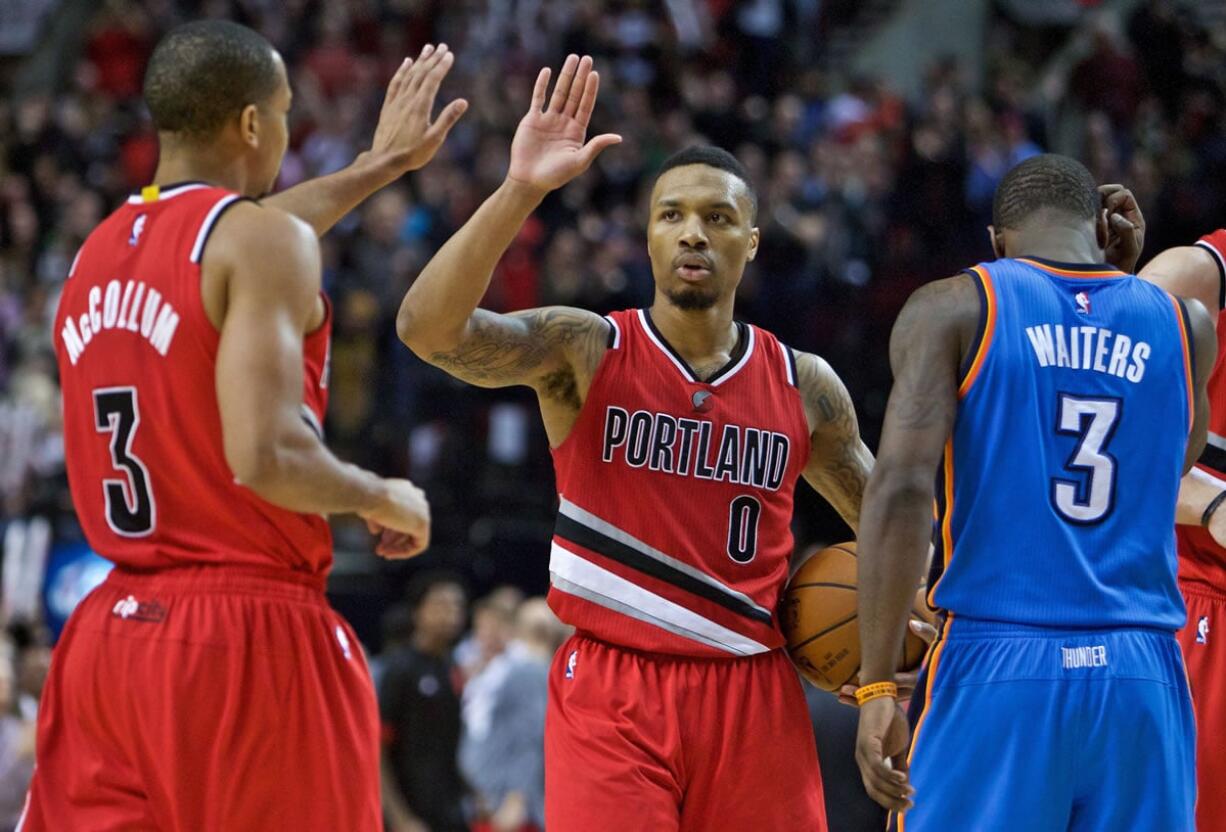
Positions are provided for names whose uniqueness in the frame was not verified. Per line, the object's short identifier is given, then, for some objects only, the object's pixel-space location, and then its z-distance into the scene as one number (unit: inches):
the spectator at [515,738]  880.9
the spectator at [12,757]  763.4
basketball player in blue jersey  341.4
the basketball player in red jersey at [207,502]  329.1
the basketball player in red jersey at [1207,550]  413.7
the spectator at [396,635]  830.3
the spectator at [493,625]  961.5
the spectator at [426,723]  812.6
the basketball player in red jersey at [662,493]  390.3
